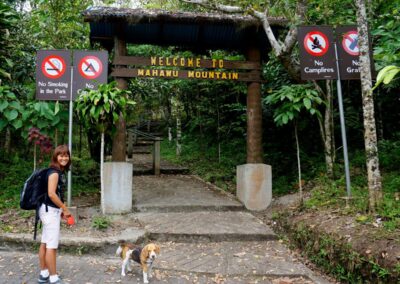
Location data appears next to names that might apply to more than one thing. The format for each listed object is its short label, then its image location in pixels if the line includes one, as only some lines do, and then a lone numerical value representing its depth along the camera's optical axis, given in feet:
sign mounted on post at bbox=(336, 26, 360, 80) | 20.26
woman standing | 12.76
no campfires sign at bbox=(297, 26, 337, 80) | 20.34
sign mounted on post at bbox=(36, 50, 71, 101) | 21.17
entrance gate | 23.67
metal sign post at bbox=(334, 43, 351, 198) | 18.78
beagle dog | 13.38
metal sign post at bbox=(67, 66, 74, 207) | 20.50
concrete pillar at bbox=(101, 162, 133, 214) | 22.94
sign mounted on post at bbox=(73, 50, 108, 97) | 21.71
